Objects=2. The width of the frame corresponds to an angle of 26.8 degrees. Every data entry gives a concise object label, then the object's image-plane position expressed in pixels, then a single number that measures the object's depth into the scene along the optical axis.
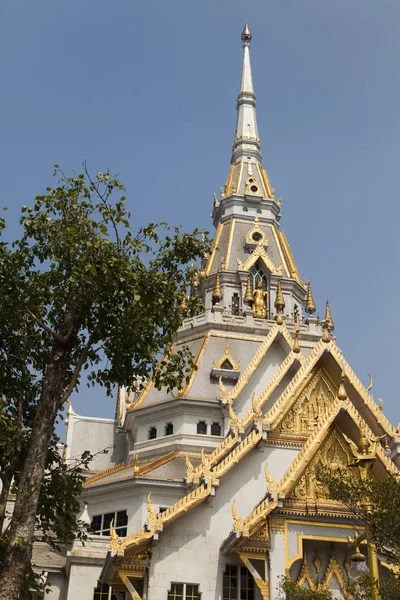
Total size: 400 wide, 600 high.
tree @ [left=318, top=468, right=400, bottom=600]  16.30
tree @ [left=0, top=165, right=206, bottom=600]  17.92
